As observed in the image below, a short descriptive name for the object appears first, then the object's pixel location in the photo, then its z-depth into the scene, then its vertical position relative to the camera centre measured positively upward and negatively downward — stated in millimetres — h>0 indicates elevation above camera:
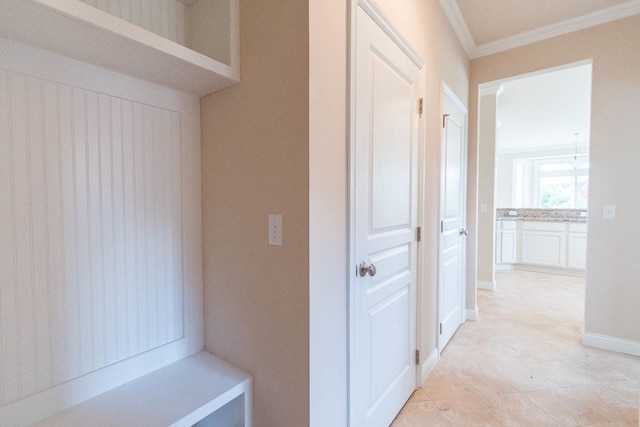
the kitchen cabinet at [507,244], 5422 -756
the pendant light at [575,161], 6564 +941
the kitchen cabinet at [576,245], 4781 -702
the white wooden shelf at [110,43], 810 +519
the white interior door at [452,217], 2350 -125
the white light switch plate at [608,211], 2418 -75
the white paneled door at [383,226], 1276 -114
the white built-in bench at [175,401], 1013 -733
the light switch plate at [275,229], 1112 -98
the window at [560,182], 6801 +482
